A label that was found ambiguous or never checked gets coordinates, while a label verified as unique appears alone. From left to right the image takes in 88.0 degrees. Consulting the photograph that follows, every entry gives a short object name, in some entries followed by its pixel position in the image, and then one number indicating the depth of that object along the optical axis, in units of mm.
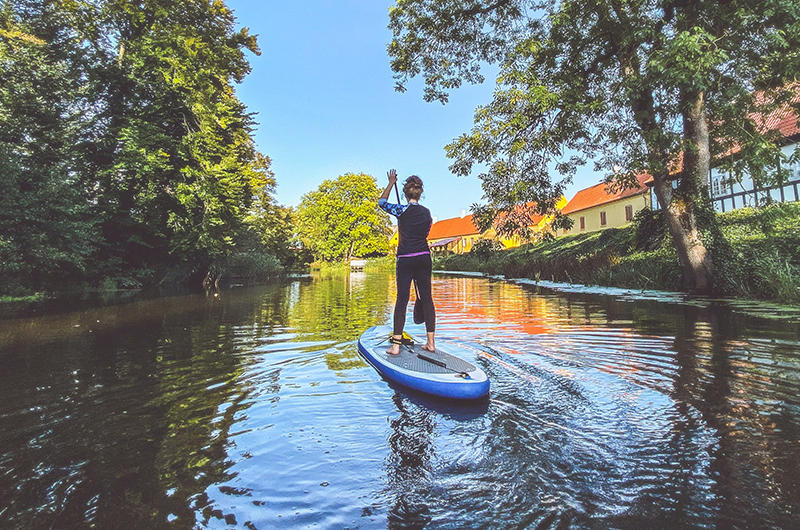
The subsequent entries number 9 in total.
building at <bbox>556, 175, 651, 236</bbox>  33375
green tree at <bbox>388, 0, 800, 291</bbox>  8500
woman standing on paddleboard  4984
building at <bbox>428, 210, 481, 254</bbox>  65188
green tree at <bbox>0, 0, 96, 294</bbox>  12938
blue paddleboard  3736
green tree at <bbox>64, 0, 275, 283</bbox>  17797
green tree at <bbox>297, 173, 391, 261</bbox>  65625
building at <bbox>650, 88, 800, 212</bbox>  10305
